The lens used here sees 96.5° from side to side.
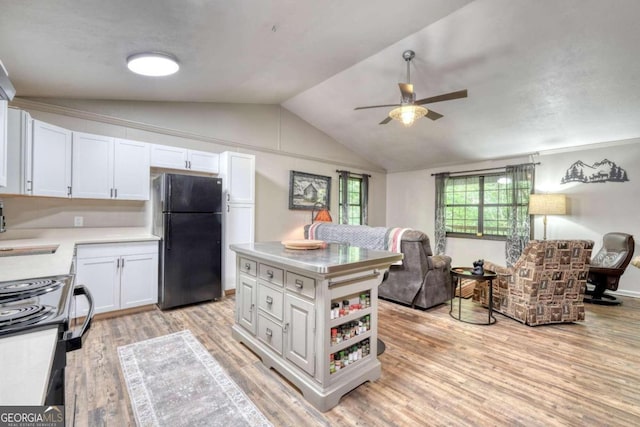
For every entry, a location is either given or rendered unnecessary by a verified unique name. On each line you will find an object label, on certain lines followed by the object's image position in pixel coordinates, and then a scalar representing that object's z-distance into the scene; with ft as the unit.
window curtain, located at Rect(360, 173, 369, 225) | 22.84
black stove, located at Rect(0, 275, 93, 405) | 2.58
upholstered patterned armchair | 10.08
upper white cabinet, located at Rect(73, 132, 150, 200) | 10.39
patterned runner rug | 5.65
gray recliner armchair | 11.52
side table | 10.16
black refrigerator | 11.46
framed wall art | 18.54
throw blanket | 11.85
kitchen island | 5.98
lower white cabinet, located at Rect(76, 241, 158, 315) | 10.04
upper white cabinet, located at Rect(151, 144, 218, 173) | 12.36
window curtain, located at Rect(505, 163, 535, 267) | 17.12
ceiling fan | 9.77
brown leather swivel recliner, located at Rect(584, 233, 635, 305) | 12.72
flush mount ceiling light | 7.70
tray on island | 7.79
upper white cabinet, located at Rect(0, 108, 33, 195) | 7.93
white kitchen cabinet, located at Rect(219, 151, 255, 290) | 13.82
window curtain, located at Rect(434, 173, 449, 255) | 20.85
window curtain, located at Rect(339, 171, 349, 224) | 21.42
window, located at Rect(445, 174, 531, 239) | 17.81
